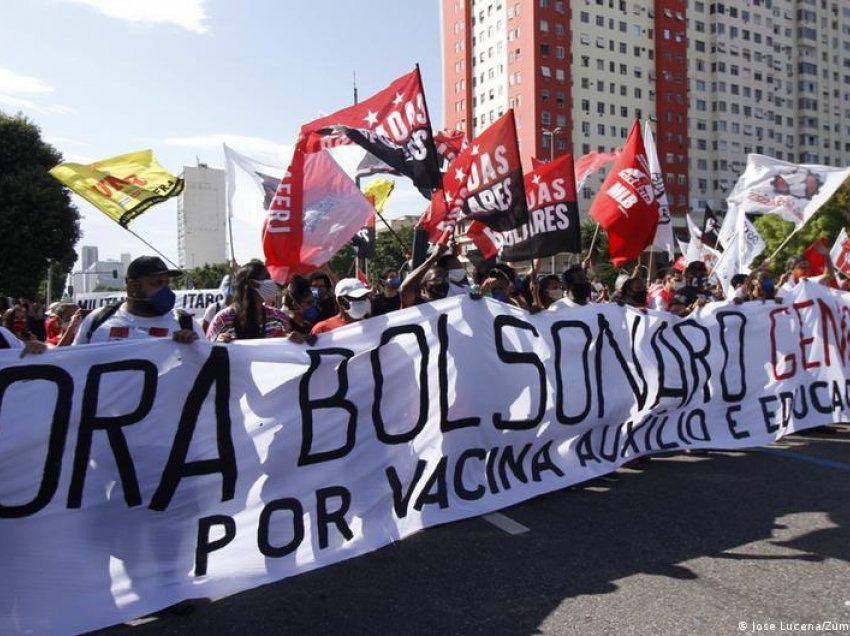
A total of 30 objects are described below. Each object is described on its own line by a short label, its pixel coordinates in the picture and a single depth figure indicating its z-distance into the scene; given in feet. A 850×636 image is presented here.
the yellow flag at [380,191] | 41.22
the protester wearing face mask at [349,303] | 17.35
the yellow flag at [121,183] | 25.11
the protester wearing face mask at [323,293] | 25.91
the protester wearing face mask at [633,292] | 22.41
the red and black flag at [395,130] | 23.02
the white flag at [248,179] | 30.14
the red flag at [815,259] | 31.63
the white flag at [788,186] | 30.07
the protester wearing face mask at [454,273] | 22.38
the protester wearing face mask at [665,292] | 32.40
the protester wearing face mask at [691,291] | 26.89
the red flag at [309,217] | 23.84
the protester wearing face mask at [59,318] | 33.52
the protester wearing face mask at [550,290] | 21.65
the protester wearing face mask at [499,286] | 23.93
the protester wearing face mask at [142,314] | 13.16
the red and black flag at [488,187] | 22.38
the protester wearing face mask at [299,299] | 20.76
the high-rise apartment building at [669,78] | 245.24
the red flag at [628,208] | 27.71
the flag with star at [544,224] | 23.43
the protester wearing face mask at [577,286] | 20.51
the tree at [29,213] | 98.37
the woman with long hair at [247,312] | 16.60
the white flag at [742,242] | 39.34
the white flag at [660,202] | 31.89
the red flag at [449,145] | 38.81
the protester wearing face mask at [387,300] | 23.06
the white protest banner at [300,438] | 11.50
